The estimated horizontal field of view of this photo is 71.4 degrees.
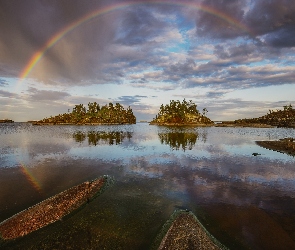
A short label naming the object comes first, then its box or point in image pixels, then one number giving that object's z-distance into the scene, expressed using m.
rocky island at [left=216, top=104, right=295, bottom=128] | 188.85
